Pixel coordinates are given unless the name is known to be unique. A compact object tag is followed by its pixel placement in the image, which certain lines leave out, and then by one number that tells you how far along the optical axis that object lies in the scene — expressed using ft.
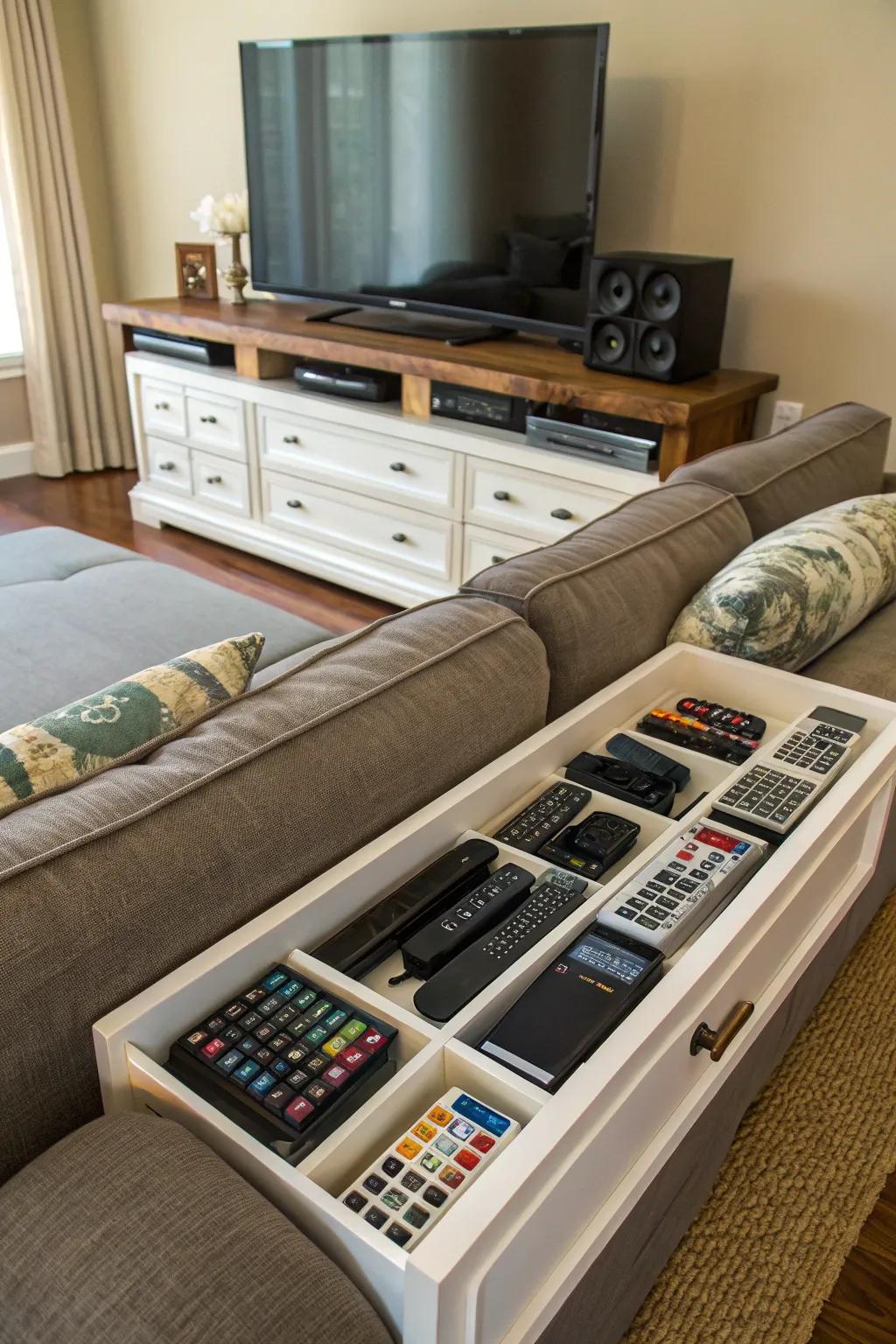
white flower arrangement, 11.94
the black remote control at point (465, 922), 3.02
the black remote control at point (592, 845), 3.53
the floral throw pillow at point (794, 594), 4.81
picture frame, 12.37
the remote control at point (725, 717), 4.47
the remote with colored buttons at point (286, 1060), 2.48
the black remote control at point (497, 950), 2.86
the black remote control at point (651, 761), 4.07
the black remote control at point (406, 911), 3.03
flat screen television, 8.84
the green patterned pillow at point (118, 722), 3.26
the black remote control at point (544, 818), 3.60
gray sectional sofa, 2.08
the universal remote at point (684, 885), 3.05
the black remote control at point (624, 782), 3.91
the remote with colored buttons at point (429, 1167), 2.27
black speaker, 8.27
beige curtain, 12.84
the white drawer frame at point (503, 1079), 2.13
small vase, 12.16
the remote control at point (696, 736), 4.35
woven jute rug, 3.57
